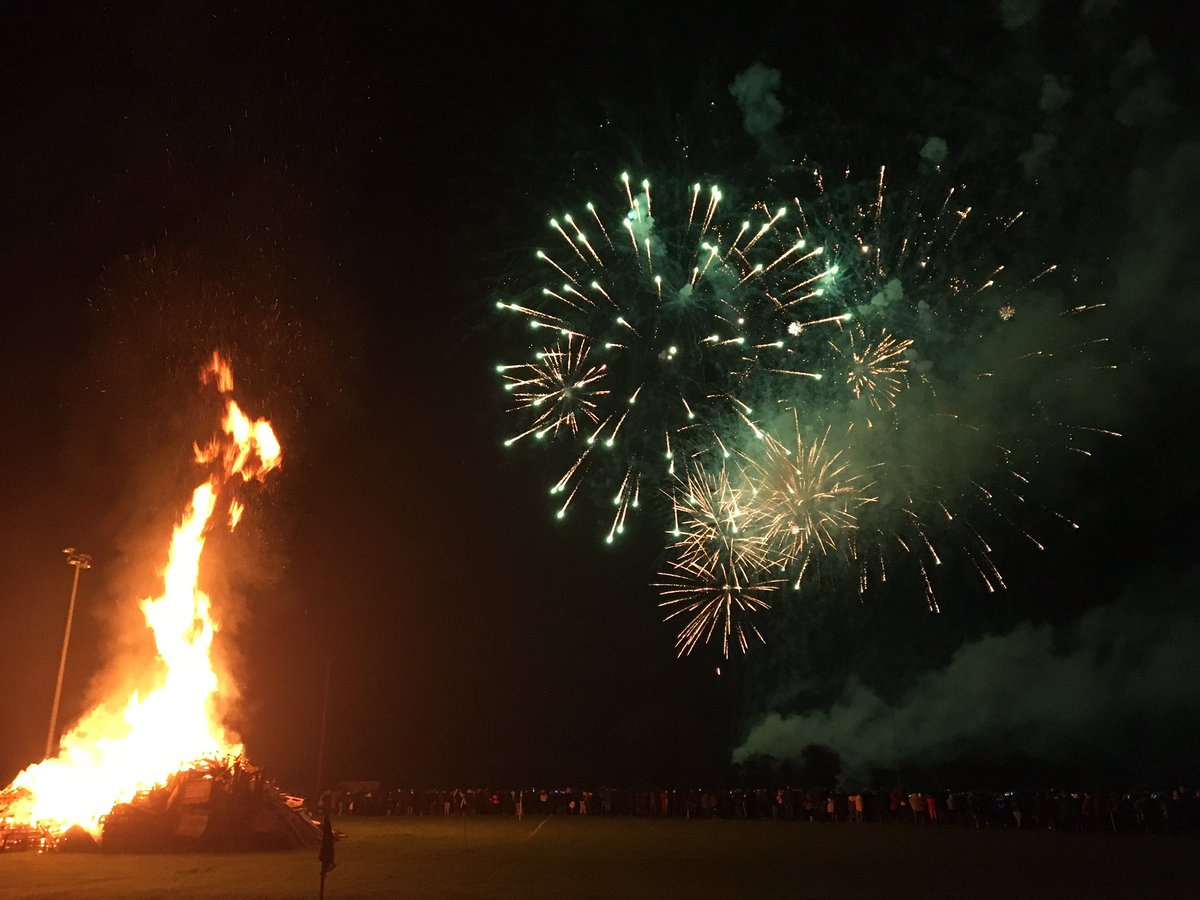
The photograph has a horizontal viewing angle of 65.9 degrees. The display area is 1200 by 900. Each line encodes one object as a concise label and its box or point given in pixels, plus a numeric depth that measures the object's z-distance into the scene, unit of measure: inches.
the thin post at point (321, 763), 1537.9
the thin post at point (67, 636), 946.7
